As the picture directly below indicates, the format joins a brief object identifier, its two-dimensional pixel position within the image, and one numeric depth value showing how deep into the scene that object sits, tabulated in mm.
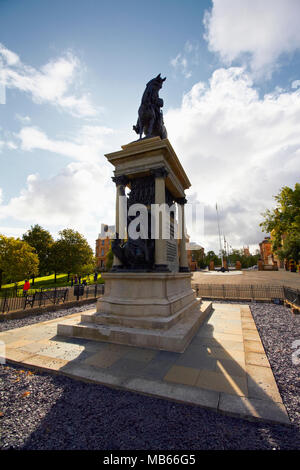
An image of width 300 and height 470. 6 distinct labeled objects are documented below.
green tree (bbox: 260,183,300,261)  17891
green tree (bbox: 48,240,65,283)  38344
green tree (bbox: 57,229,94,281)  38816
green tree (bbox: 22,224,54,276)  44409
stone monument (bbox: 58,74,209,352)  6453
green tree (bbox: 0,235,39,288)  31203
